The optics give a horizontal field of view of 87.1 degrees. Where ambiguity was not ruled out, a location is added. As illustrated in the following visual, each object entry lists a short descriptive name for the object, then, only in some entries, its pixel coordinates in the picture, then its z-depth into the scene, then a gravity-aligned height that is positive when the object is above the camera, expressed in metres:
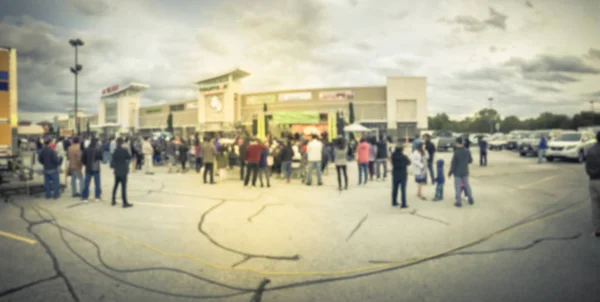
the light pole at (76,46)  25.45 +8.36
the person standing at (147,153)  15.35 -0.30
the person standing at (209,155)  12.06 -0.36
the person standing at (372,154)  13.01 -0.40
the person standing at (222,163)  13.07 -0.70
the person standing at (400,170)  7.71 -0.64
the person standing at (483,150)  16.83 -0.38
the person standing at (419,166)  8.91 -0.62
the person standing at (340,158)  10.41 -0.45
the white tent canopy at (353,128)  24.32 +1.30
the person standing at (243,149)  12.35 -0.13
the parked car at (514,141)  30.79 +0.18
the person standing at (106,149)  19.72 -0.13
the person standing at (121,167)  8.02 -0.50
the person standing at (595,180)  5.37 -0.68
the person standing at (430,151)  11.29 -0.26
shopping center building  53.66 +8.20
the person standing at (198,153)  16.02 -0.34
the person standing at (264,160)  11.65 -0.56
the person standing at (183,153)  16.38 -0.34
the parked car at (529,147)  23.30 -0.33
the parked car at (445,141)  30.45 +0.23
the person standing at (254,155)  10.98 -0.33
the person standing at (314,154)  10.97 -0.32
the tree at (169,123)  63.33 +4.73
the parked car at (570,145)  18.02 -0.18
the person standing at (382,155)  12.91 -0.47
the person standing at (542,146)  18.34 -0.21
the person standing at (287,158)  12.59 -0.51
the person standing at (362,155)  11.56 -0.39
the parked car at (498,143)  33.66 +0.00
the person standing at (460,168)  7.80 -0.62
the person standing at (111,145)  18.27 +0.14
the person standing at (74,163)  9.01 -0.44
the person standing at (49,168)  8.91 -0.58
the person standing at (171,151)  16.61 -0.23
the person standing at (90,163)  8.72 -0.43
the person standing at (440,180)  8.55 -1.00
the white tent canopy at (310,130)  19.12 +0.92
